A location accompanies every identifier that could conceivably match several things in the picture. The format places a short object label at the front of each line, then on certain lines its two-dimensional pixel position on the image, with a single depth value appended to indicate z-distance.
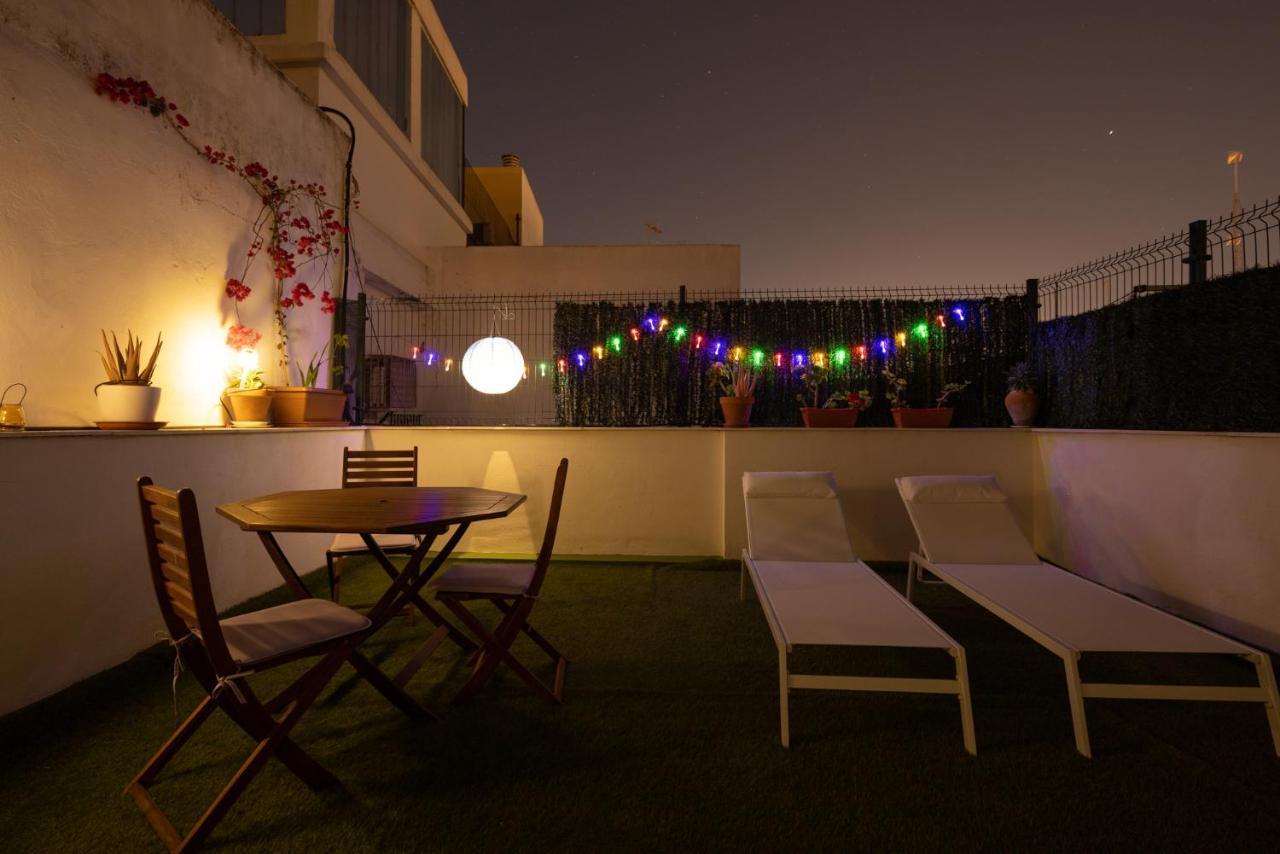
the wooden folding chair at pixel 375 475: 3.59
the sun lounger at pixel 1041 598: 2.27
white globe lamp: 5.50
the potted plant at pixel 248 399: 4.51
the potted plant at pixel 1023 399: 5.23
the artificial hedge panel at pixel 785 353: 5.82
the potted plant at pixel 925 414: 5.31
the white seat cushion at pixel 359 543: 3.46
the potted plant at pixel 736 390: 5.42
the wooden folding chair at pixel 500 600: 2.56
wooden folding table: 2.26
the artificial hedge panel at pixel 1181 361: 3.37
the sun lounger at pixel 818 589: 2.32
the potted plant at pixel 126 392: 3.39
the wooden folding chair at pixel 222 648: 1.69
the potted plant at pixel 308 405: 4.79
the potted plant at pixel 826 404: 5.35
